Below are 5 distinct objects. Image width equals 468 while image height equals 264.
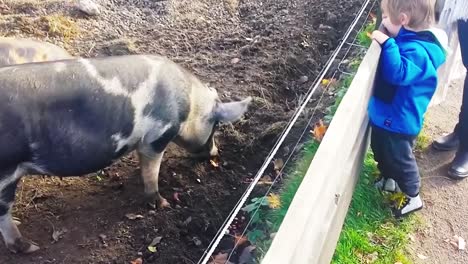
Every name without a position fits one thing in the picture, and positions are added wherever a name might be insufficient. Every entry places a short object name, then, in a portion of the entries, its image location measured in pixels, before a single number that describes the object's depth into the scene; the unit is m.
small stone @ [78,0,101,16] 6.30
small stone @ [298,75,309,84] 5.52
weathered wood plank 2.68
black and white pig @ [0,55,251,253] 3.53
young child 3.64
